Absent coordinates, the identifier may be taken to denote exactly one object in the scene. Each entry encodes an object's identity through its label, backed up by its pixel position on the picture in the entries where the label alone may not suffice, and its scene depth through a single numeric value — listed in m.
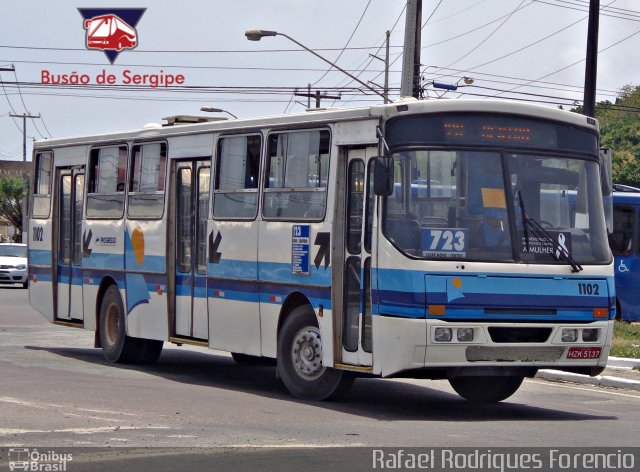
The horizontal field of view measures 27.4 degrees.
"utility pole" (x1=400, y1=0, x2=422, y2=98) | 24.86
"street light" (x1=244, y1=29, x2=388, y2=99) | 29.25
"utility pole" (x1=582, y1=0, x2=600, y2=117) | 25.47
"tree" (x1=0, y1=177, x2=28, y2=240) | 103.81
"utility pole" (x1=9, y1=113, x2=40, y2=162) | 99.62
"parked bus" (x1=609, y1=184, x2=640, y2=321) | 27.80
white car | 42.19
